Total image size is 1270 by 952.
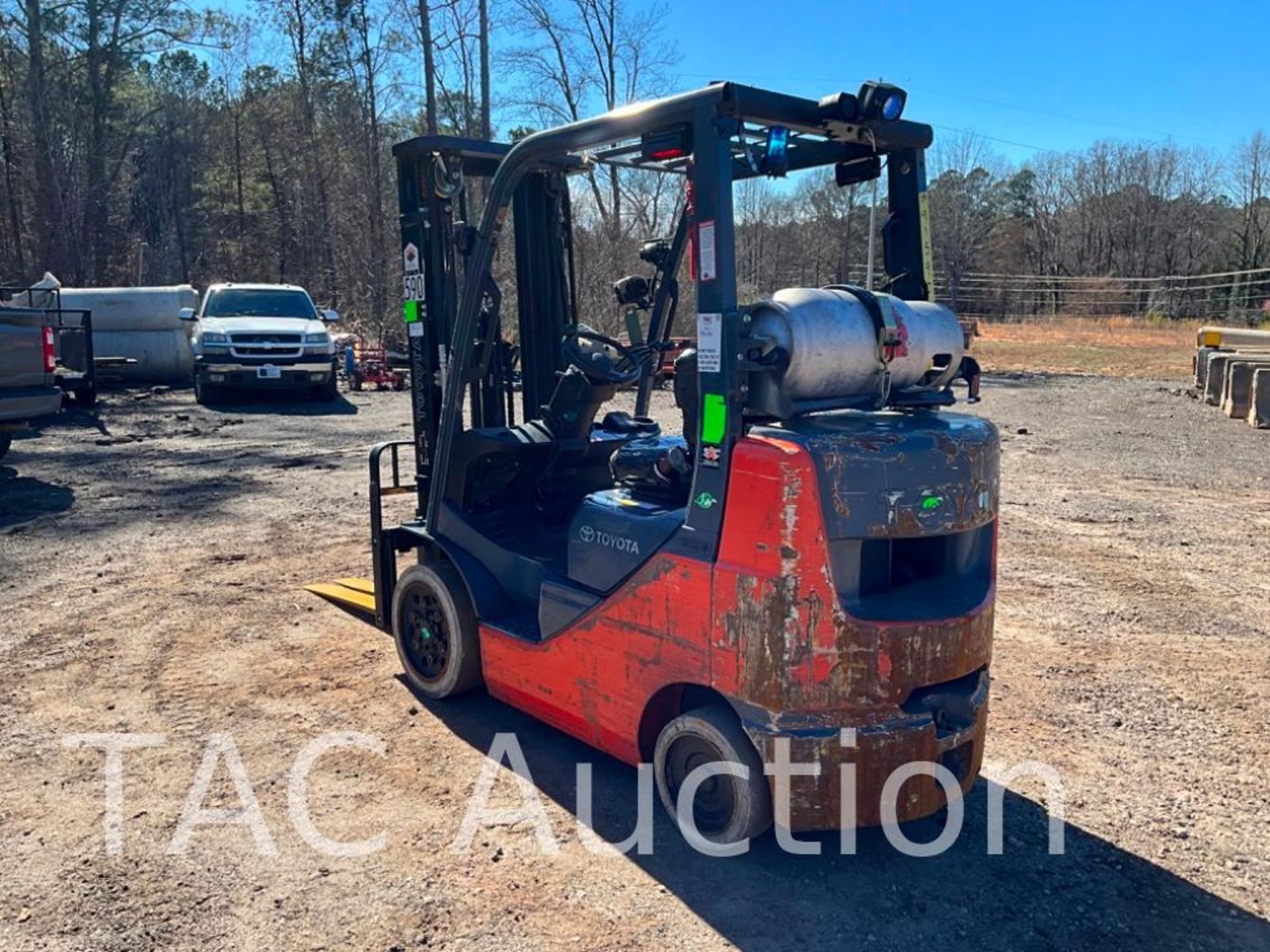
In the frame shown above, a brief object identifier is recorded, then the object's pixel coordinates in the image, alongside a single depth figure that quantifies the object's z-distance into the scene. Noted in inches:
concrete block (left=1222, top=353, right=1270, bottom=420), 625.3
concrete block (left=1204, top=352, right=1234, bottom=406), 693.5
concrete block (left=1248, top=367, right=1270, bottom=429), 585.6
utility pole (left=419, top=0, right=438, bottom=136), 1082.1
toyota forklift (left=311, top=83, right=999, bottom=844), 126.8
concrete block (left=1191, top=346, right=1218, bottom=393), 763.4
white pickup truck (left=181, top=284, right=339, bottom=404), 667.4
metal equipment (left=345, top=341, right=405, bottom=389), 820.0
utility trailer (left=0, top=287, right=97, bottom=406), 608.1
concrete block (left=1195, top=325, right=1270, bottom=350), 804.0
